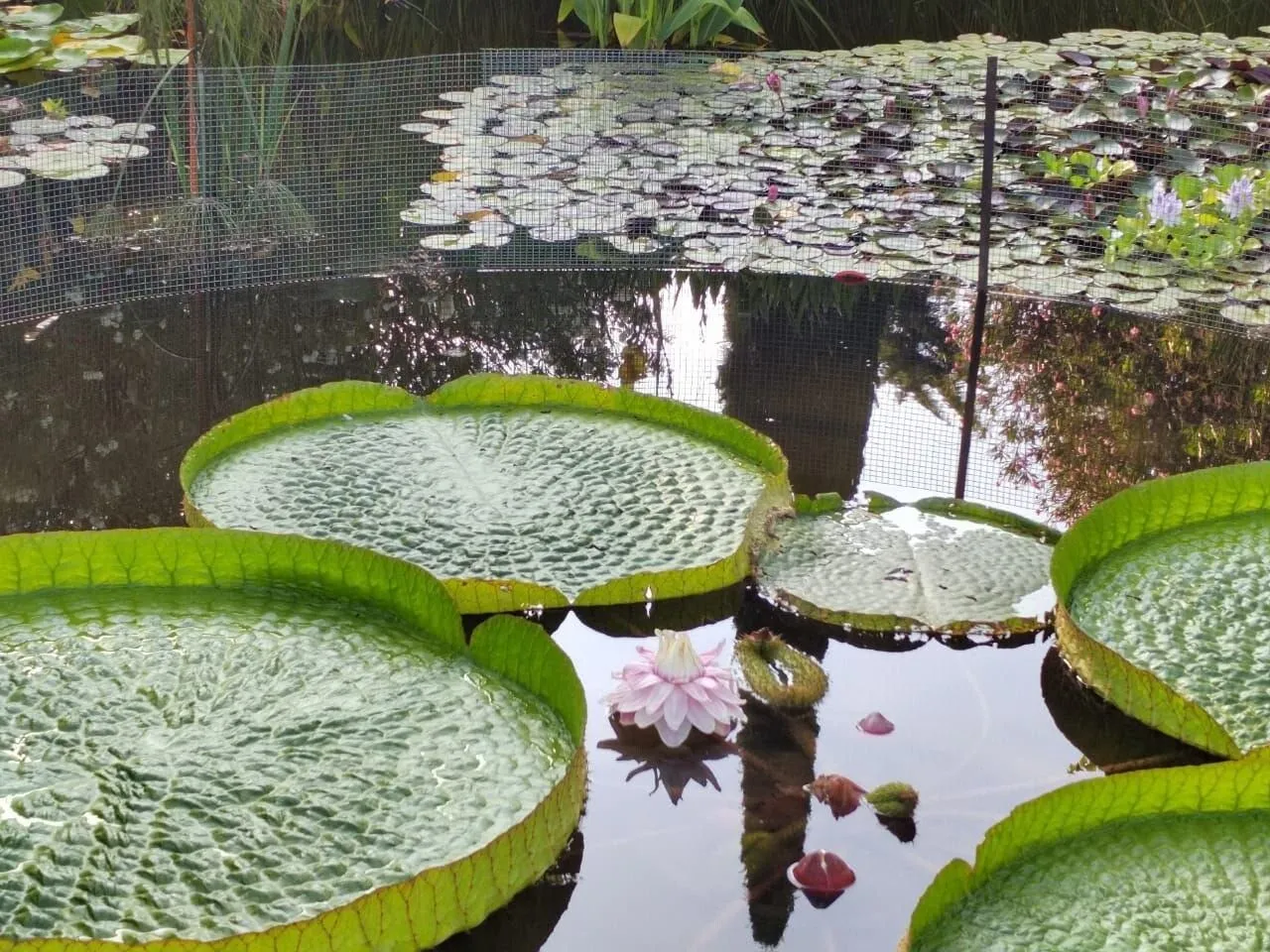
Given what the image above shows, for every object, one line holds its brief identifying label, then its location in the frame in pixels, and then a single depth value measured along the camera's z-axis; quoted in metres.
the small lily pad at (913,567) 2.38
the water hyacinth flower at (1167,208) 4.24
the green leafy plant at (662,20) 6.37
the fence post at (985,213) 3.96
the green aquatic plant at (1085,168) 4.55
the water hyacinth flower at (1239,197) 4.16
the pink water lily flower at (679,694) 2.10
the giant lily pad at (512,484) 2.45
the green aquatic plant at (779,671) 2.25
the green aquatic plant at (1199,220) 4.23
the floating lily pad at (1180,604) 2.08
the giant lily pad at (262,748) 1.65
